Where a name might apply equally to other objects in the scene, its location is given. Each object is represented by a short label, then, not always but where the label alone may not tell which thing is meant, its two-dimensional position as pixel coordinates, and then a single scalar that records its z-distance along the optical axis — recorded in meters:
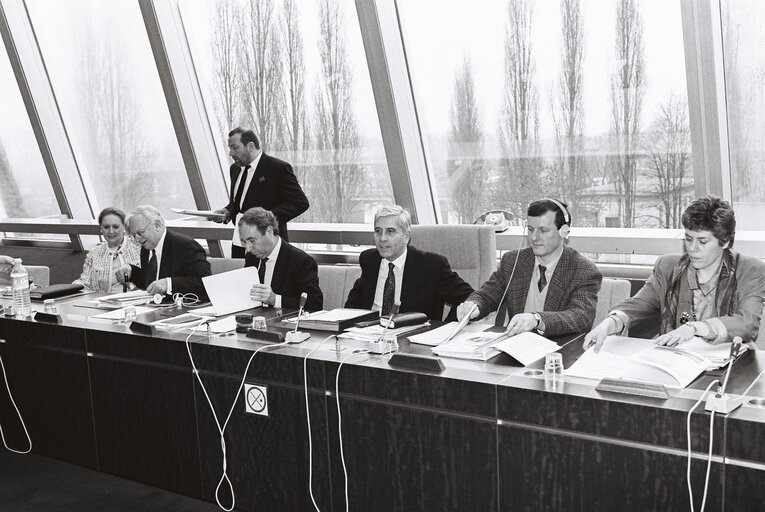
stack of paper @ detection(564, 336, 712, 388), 2.11
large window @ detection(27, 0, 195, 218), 6.38
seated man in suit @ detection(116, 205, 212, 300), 4.21
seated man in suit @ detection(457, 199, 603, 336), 2.80
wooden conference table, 1.95
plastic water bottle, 3.54
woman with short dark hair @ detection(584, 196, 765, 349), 2.54
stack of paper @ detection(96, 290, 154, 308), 3.76
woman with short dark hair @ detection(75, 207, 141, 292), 4.73
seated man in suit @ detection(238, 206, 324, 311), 3.75
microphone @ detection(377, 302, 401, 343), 2.84
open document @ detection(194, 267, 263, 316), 3.33
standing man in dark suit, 4.70
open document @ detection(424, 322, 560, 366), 2.44
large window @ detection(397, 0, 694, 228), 4.22
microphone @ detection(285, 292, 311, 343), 2.78
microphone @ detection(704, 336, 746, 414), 1.84
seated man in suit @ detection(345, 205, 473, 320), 3.47
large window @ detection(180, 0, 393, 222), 5.21
